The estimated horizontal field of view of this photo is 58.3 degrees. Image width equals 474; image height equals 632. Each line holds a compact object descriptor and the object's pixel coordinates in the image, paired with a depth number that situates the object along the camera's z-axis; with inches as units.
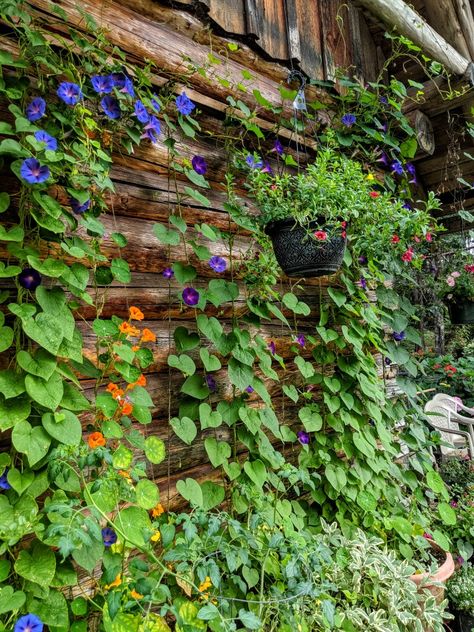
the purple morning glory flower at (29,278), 39.4
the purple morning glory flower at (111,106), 46.3
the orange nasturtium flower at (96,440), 42.1
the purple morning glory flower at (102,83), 44.9
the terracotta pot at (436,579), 59.1
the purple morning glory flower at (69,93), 41.4
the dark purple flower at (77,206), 41.7
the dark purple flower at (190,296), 53.6
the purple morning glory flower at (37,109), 40.2
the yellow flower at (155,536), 40.5
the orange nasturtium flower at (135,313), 46.9
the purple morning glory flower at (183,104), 53.4
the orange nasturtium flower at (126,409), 44.8
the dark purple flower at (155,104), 50.3
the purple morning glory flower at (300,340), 68.0
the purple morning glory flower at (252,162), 63.3
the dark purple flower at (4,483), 36.0
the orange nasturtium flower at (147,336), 47.7
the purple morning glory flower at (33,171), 37.3
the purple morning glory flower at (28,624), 31.2
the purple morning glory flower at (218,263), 56.0
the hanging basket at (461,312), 138.3
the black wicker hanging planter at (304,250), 56.4
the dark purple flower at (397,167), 84.7
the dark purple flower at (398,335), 83.2
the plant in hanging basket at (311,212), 56.4
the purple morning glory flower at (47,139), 38.6
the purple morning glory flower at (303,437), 66.5
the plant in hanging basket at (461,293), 137.9
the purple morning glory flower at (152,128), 49.7
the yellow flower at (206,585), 42.8
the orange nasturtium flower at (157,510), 47.4
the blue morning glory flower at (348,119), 78.9
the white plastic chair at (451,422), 107.1
